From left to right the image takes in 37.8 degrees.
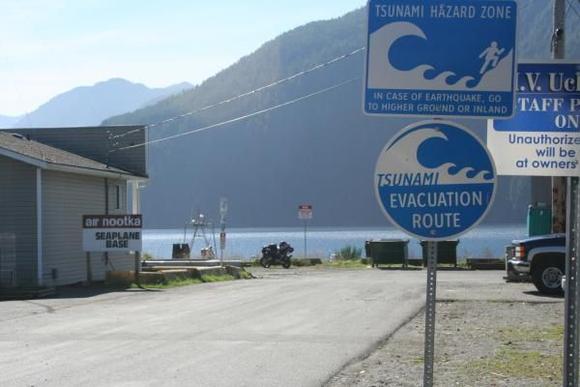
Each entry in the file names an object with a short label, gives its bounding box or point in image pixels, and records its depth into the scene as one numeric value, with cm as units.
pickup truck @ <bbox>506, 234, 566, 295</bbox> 1895
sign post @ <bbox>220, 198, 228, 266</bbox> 3291
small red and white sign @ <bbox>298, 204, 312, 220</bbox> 4342
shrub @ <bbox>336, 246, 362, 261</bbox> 4197
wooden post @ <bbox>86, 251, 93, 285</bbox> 2464
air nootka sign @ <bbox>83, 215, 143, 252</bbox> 2403
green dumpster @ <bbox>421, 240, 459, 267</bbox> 3459
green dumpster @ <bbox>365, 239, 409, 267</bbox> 3606
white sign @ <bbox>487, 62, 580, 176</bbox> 585
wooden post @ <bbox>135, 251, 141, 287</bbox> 2425
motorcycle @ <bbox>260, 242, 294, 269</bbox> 3853
